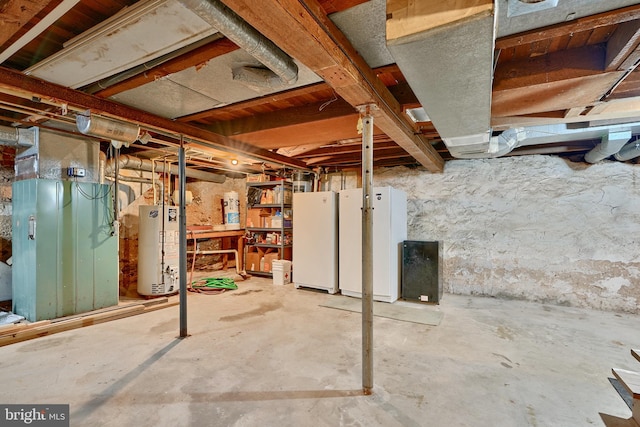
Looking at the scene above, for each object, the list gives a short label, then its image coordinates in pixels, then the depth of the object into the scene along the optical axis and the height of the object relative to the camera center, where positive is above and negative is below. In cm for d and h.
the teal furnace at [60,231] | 320 -19
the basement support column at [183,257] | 298 -45
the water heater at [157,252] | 430 -57
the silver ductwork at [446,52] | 117 +75
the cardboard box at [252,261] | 584 -94
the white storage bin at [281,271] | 520 -103
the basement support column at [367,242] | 210 -21
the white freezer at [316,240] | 466 -44
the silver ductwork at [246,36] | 119 +83
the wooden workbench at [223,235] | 557 -43
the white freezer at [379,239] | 414 -39
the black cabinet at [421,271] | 406 -82
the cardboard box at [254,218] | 585 -9
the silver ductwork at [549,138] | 305 +84
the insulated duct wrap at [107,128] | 245 +75
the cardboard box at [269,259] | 568 -89
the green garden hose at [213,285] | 472 -119
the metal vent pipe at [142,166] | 418 +77
